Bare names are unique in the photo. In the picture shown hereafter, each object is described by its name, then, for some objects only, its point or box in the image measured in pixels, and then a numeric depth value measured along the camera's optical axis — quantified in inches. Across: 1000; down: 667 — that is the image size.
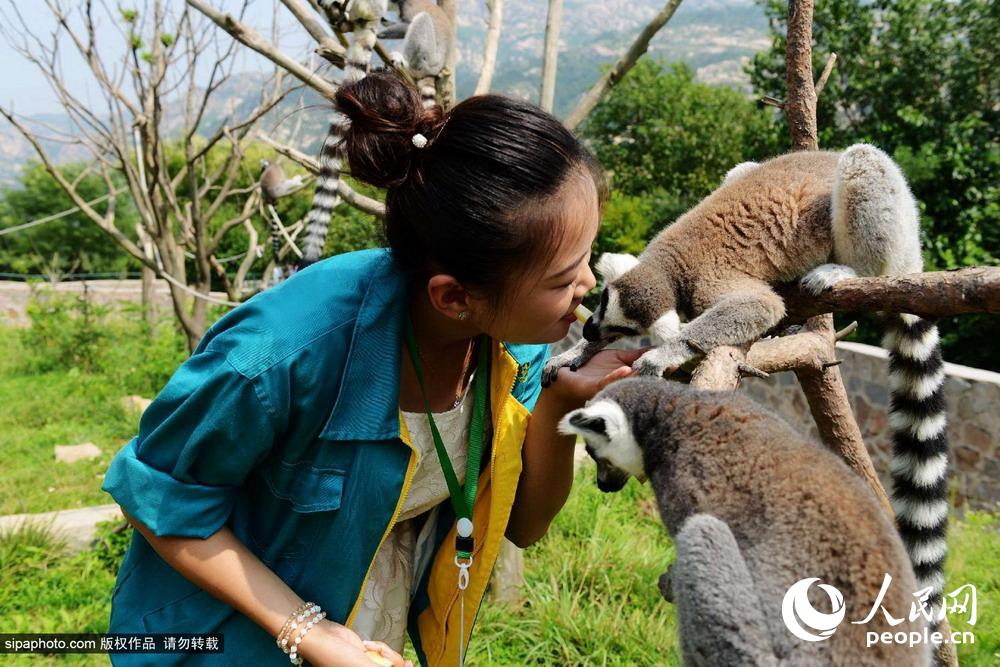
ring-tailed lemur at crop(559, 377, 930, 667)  47.1
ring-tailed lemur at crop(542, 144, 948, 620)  90.7
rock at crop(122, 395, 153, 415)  277.8
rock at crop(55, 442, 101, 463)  230.1
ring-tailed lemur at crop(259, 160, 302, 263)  286.8
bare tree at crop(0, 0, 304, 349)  199.5
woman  50.6
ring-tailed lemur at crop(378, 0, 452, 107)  241.0
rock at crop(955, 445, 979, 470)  203.5
